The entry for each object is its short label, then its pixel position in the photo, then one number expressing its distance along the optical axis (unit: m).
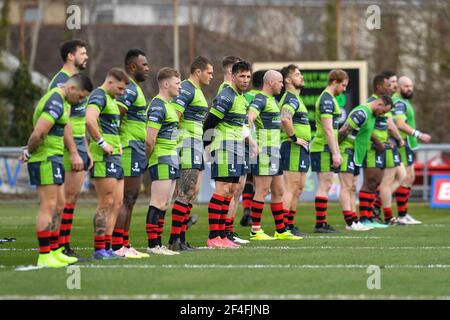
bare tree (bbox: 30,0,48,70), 46.19
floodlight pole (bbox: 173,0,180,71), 38.37
